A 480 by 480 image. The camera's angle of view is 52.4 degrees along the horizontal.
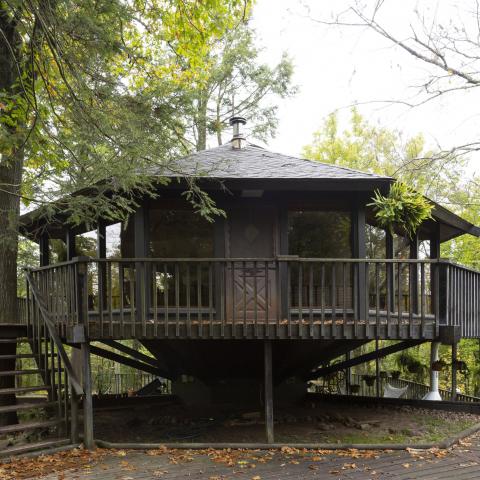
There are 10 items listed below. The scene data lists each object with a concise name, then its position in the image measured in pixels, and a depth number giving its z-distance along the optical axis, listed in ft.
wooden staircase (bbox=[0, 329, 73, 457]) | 21.95
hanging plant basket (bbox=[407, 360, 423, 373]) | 43.34
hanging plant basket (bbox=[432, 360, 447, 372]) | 33.32
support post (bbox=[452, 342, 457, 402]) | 32.11
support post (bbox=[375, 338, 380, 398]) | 38.00
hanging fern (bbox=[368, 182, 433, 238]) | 24.06
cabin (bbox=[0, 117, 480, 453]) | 23.20
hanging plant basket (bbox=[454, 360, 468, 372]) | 32.72
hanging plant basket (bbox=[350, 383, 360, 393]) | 39.48
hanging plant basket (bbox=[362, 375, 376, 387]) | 39.29
